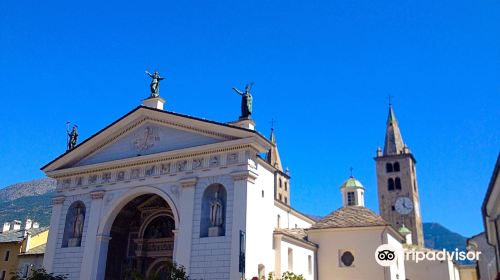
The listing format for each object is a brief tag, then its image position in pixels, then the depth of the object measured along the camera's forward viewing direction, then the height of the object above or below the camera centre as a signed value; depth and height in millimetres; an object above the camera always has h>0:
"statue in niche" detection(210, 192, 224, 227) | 20641 +3556
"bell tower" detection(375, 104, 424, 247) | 58269 +14054
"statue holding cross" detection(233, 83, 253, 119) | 22344 +8933
